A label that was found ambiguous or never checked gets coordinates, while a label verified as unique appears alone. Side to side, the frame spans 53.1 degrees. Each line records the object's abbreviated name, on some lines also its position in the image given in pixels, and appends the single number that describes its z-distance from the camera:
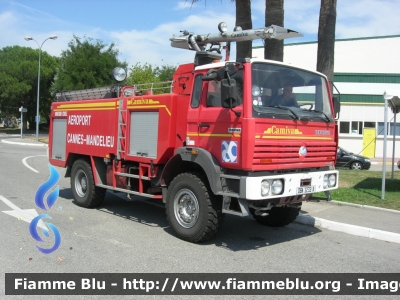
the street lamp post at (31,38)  34.34
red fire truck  5.54
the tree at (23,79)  52.22
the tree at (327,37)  10.88
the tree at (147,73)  38.75
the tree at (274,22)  10.94
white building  28.95
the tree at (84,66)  36.66
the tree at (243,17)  12.17
